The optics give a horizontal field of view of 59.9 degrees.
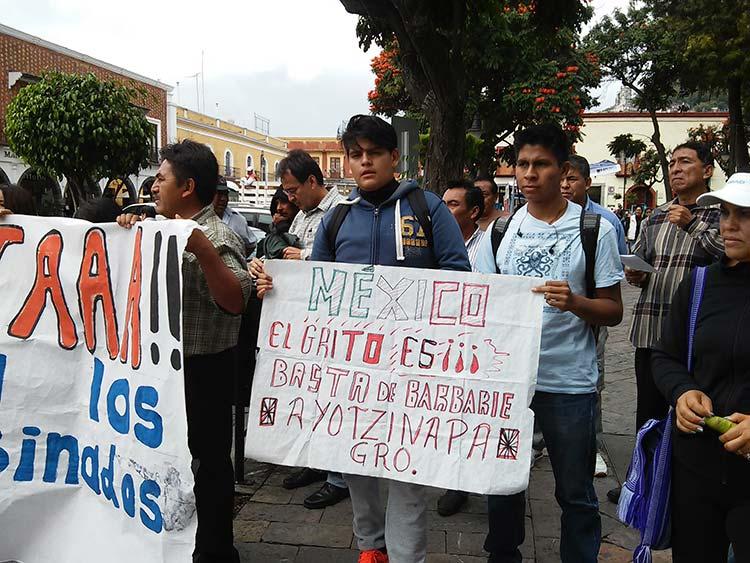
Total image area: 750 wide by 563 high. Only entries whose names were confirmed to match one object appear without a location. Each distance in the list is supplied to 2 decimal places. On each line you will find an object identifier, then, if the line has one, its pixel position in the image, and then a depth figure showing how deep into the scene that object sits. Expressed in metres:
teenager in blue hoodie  2.59
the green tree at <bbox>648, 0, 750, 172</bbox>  12.50
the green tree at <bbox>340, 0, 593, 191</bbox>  4.98
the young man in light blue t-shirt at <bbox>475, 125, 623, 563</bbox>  2.43
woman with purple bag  1.86
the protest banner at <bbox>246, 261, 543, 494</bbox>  2.39
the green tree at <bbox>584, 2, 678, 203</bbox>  21.59
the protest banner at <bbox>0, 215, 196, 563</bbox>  2.15
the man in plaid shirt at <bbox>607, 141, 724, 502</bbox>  3.16
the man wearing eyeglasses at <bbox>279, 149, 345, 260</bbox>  3.87
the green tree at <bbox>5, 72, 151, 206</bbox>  12.65
